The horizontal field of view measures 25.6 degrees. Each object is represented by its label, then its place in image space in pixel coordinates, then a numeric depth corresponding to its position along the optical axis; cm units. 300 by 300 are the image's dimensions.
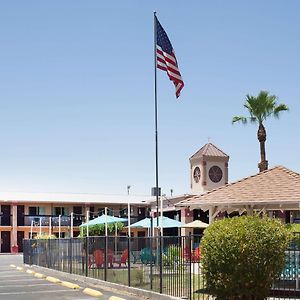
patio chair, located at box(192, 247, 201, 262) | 1651
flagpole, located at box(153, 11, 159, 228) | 2323
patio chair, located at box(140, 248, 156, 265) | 1869
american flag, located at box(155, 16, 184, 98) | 2358
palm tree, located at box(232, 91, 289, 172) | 5103
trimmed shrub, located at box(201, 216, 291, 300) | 1350
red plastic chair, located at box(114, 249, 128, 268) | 2117
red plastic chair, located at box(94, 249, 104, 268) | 2368
